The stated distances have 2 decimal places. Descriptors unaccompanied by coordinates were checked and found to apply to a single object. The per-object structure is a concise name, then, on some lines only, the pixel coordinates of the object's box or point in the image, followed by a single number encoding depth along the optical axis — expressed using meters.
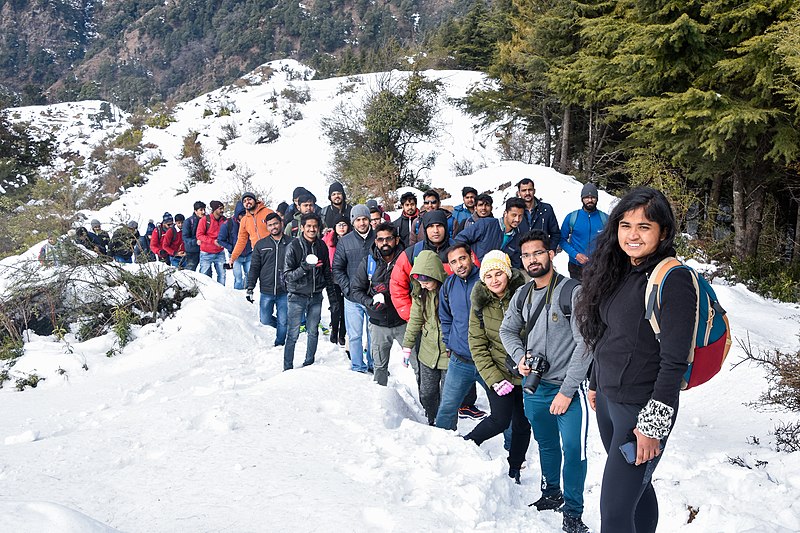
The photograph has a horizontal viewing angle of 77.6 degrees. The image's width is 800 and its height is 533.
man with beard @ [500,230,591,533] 3.00
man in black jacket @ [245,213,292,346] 6.93
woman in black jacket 1.99
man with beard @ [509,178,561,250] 6.72
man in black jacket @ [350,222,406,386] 5.19
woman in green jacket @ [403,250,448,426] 4.29
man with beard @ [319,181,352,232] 7.80
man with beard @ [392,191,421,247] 7.22
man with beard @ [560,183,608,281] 6.56
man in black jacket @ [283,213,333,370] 5.87
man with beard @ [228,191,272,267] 8.46
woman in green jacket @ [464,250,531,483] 3.49
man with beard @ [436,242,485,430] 3.89
